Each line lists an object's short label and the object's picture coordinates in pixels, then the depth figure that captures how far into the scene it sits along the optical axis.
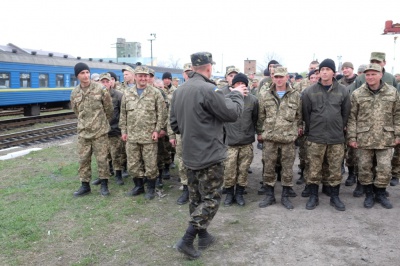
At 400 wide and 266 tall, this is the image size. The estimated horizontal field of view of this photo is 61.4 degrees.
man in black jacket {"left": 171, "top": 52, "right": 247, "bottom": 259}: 3.24
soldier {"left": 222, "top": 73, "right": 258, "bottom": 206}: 4.87
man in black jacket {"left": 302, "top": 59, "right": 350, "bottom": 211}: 4.59
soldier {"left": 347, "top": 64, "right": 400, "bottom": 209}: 4.60
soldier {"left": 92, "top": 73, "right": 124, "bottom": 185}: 6.12
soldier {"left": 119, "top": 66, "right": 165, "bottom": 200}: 5.18
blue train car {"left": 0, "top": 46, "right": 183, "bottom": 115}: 14.23
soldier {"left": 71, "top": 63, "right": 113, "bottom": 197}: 5.20
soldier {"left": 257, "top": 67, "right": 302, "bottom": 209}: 4.70
